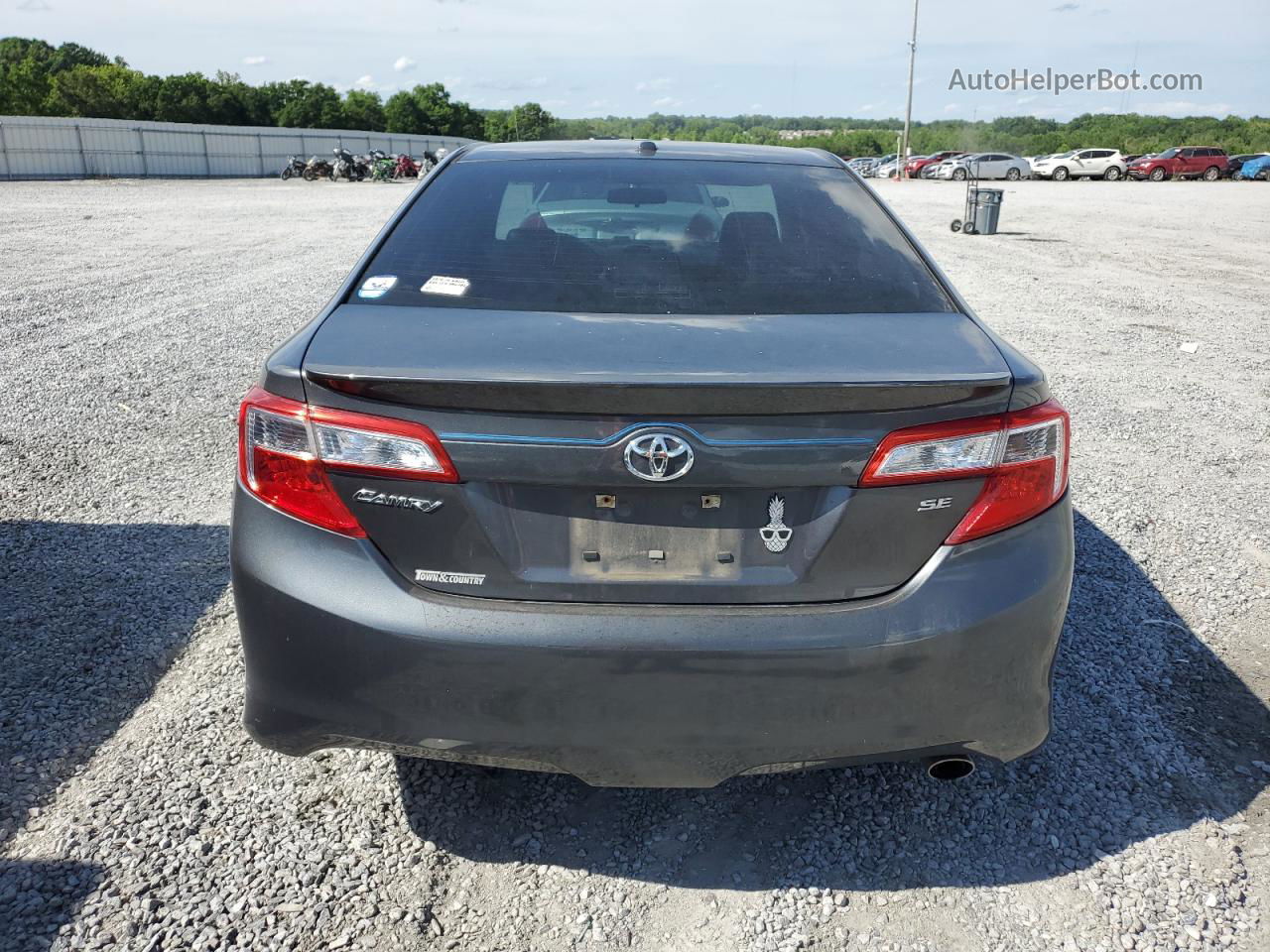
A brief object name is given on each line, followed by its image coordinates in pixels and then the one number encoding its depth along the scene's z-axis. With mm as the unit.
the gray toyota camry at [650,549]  2117
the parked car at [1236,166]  51844
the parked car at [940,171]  56150
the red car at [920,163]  62031
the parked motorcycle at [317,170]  50031
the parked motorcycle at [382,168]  51031
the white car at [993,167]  52438
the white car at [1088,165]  52312
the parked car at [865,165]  67669
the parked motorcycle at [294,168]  51250
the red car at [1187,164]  51438
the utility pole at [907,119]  63281
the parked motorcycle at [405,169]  55719
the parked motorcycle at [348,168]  49844
